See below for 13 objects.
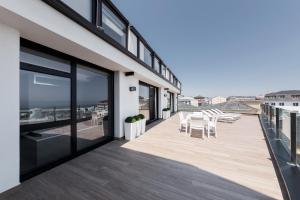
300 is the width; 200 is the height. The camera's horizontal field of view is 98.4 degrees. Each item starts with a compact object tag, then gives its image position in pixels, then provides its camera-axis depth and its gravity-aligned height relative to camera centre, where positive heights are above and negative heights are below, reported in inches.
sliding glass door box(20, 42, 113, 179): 96.9 -8.2
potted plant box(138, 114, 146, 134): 219.5 -38.1
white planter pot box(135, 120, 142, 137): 201.5 -45.5
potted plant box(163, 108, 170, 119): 397.5 -42.6
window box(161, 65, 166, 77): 370.8 +86.7
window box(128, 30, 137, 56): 190.5 +87.4
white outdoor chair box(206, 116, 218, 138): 201.4 -37.6
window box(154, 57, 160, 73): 310.7 +87.0
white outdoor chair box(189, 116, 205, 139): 202.0 -40.2
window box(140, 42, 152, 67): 231.5 +88.3
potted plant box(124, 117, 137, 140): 184.2 -41.4
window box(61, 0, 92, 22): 101.2 +77.3
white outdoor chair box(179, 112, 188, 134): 232.8 -37.9
